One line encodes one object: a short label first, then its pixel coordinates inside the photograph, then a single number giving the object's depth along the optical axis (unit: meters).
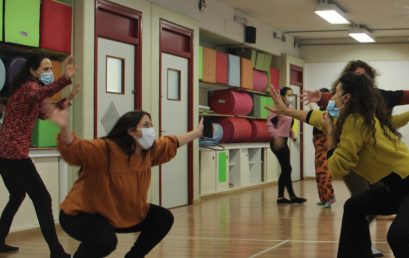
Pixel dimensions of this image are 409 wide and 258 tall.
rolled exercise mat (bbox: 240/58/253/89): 12.08
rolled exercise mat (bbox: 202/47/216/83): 10.59
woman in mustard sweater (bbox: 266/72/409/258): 3.72
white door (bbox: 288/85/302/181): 14.93
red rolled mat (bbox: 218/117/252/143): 11.41
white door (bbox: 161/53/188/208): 9.03
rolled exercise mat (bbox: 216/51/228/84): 11.16
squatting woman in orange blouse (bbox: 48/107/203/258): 3.77
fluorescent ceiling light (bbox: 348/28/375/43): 13.46
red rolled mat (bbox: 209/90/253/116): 11.57
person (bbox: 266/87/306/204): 9.38
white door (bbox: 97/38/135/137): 7.66
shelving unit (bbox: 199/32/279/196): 10.74
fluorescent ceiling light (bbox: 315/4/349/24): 11.04
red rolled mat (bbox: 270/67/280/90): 13.86
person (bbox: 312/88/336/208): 8.73
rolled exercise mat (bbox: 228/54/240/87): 11.63
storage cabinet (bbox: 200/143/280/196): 10.72
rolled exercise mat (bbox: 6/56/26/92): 6.42
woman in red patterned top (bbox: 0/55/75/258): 4.80
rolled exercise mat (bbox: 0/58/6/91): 6.33
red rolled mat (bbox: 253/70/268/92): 12.78
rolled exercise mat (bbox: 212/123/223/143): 11.01
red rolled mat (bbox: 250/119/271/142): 12.52
